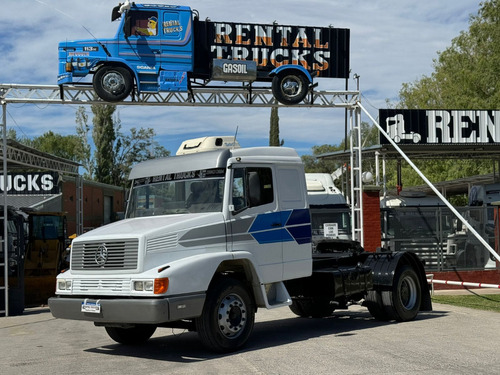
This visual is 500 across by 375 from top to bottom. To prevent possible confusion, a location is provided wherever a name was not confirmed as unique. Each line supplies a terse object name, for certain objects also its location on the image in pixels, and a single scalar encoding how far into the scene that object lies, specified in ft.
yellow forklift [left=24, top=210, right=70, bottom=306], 58.49
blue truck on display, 53.93
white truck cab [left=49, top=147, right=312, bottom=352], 28.43
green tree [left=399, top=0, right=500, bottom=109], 130.82
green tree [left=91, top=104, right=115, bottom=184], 188.24
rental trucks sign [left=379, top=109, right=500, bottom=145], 74.54
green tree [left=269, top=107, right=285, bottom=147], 187.73
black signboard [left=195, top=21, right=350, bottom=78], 57.52
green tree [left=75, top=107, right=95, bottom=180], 209.97
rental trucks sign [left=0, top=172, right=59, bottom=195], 134.82
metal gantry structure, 52.44
